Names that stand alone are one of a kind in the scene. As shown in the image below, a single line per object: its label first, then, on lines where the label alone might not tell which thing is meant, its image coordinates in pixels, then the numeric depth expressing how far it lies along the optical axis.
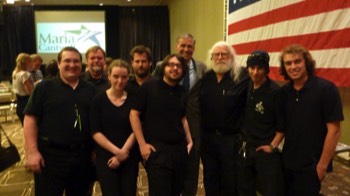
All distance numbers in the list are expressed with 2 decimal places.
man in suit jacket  3.03
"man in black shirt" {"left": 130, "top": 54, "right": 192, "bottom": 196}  2.29
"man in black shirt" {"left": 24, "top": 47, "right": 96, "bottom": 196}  2.20
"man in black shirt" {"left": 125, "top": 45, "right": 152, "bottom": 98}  2.59
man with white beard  2.62
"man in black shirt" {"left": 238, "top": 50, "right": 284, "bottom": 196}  2.25
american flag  2.77
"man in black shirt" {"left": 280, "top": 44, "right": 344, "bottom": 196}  1.97
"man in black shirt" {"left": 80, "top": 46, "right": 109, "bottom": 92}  2.98
